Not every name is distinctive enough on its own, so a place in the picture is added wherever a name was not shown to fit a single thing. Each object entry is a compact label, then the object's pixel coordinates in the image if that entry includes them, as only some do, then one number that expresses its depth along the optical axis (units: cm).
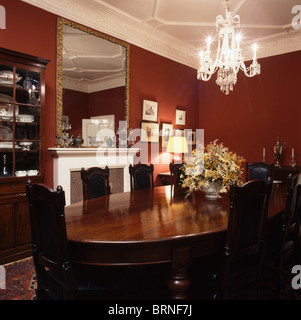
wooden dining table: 136
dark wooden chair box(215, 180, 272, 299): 143
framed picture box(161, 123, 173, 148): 510
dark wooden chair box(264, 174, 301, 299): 184
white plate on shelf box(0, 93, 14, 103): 288
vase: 241
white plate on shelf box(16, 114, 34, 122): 299
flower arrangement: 235
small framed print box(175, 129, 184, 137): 536
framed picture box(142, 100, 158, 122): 470
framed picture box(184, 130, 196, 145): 564
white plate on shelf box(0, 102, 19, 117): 289
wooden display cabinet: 285
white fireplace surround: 343
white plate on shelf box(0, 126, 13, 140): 291
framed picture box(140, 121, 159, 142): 468
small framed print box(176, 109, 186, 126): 541
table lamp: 436
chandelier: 294
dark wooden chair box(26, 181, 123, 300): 129
